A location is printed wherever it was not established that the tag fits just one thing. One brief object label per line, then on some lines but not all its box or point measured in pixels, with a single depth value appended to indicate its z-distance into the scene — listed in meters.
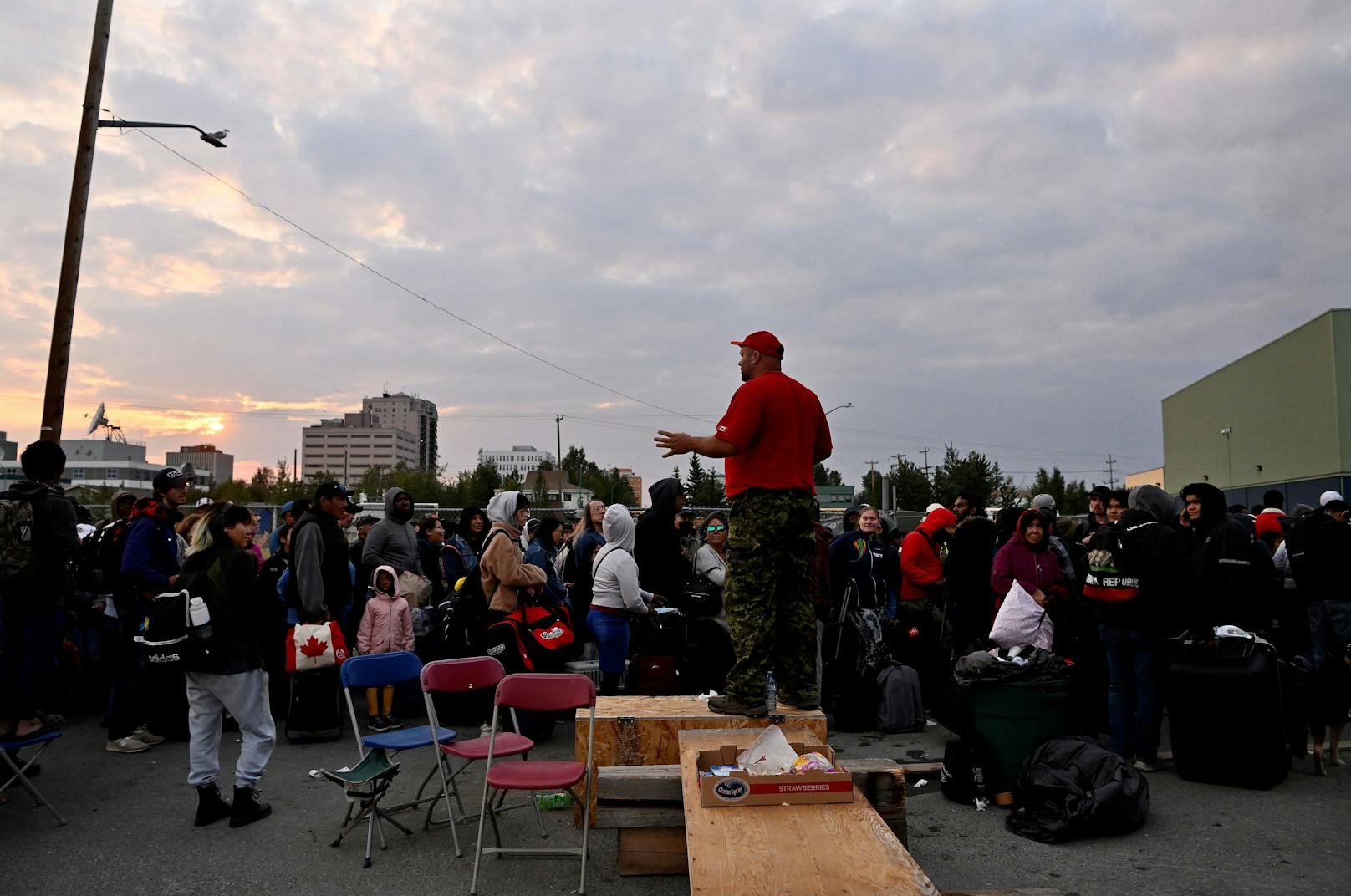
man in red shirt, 4.44
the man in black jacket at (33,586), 5.29
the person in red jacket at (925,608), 8.42
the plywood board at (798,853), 2.73
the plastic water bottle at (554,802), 5.45
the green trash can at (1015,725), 5.50
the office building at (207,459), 154.12
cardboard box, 3.40
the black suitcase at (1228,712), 5.59
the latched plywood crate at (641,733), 4.70
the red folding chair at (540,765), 4.26
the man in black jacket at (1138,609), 5.95
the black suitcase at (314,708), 7.10
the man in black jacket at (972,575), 7.93
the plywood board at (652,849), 4.35
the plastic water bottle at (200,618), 4.92
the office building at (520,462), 196.88
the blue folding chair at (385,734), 4.85
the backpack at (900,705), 7.43
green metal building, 28.86
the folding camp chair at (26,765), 4.94
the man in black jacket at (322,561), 7.04
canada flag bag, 7.00
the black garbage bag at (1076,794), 4.80
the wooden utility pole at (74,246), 8.88
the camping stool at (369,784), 4.70
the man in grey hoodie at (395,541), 8.29
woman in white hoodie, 7.29
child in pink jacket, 7.30
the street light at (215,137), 10.10
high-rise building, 180.38
